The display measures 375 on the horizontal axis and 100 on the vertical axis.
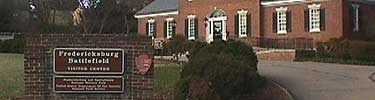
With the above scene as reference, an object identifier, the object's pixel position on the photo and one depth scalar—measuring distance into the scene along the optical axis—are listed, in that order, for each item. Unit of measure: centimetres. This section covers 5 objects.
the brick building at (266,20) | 4281
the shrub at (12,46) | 4406
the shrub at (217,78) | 1459
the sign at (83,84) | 1385
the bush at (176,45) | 3086
